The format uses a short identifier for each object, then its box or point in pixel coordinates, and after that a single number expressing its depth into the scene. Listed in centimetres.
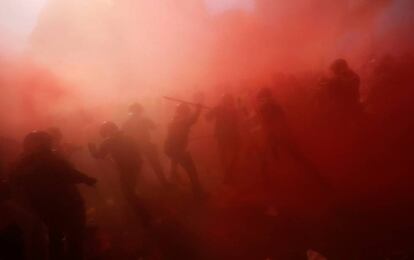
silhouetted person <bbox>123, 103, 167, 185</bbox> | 273
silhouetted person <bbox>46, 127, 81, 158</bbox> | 257
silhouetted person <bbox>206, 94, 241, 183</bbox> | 281
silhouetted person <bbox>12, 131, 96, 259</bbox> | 219
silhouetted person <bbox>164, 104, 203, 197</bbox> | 275
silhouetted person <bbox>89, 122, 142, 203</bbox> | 261
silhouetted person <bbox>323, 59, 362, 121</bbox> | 279
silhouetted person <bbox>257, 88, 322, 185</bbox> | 275
